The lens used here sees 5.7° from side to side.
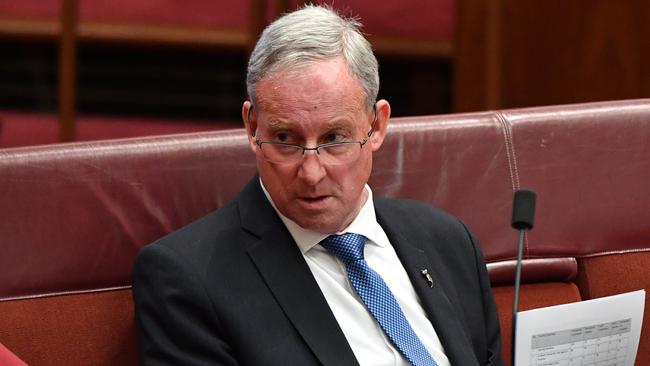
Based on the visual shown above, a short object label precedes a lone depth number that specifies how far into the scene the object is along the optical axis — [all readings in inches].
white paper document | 270.3
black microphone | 267.1
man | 268.9
